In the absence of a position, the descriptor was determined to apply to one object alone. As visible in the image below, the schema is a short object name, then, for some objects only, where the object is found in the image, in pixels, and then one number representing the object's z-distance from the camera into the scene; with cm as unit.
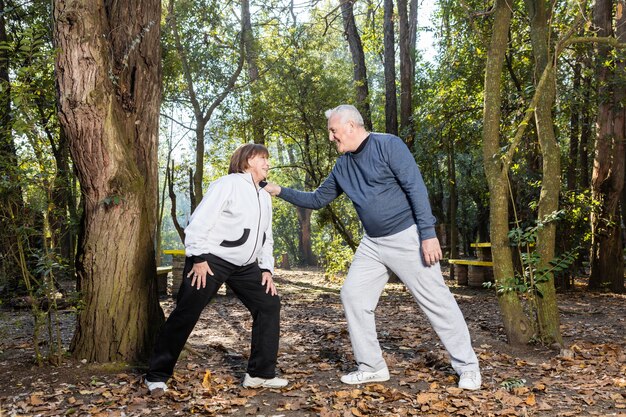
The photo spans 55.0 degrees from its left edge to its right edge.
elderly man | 452
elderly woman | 435
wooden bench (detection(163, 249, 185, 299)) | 1212
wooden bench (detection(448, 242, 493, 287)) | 1395
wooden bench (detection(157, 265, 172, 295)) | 1238
